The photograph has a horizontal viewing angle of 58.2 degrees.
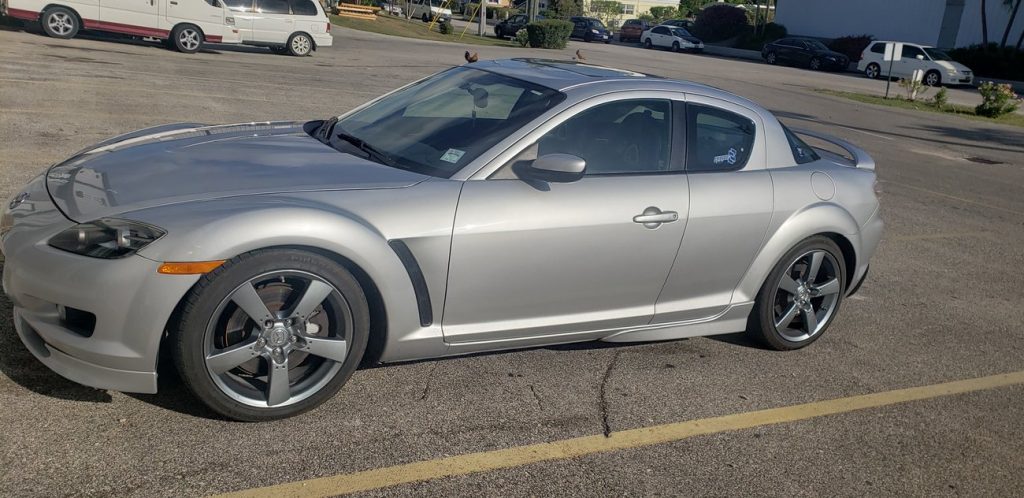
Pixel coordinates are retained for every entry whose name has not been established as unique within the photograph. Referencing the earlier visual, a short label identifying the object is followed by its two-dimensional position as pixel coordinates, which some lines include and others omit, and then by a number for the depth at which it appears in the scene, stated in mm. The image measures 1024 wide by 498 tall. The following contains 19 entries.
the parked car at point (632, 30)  58156
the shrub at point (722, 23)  61469
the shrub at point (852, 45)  50012
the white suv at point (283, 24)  23359
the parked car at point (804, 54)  43406
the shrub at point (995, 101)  24266
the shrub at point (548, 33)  38781
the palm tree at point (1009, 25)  45481
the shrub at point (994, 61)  41781
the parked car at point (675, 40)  52031
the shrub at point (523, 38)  39688
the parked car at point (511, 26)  47375
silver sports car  3631
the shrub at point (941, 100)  25438
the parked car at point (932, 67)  36375
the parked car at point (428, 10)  54750
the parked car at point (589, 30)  52625
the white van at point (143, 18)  21234
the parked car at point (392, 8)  61403
